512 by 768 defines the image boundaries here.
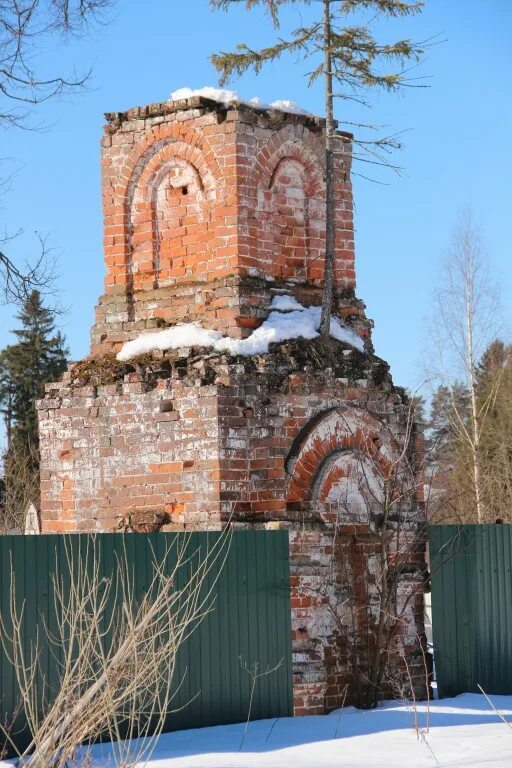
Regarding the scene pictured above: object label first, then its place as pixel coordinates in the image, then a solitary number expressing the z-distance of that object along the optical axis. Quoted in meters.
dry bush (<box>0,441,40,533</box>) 26.47
